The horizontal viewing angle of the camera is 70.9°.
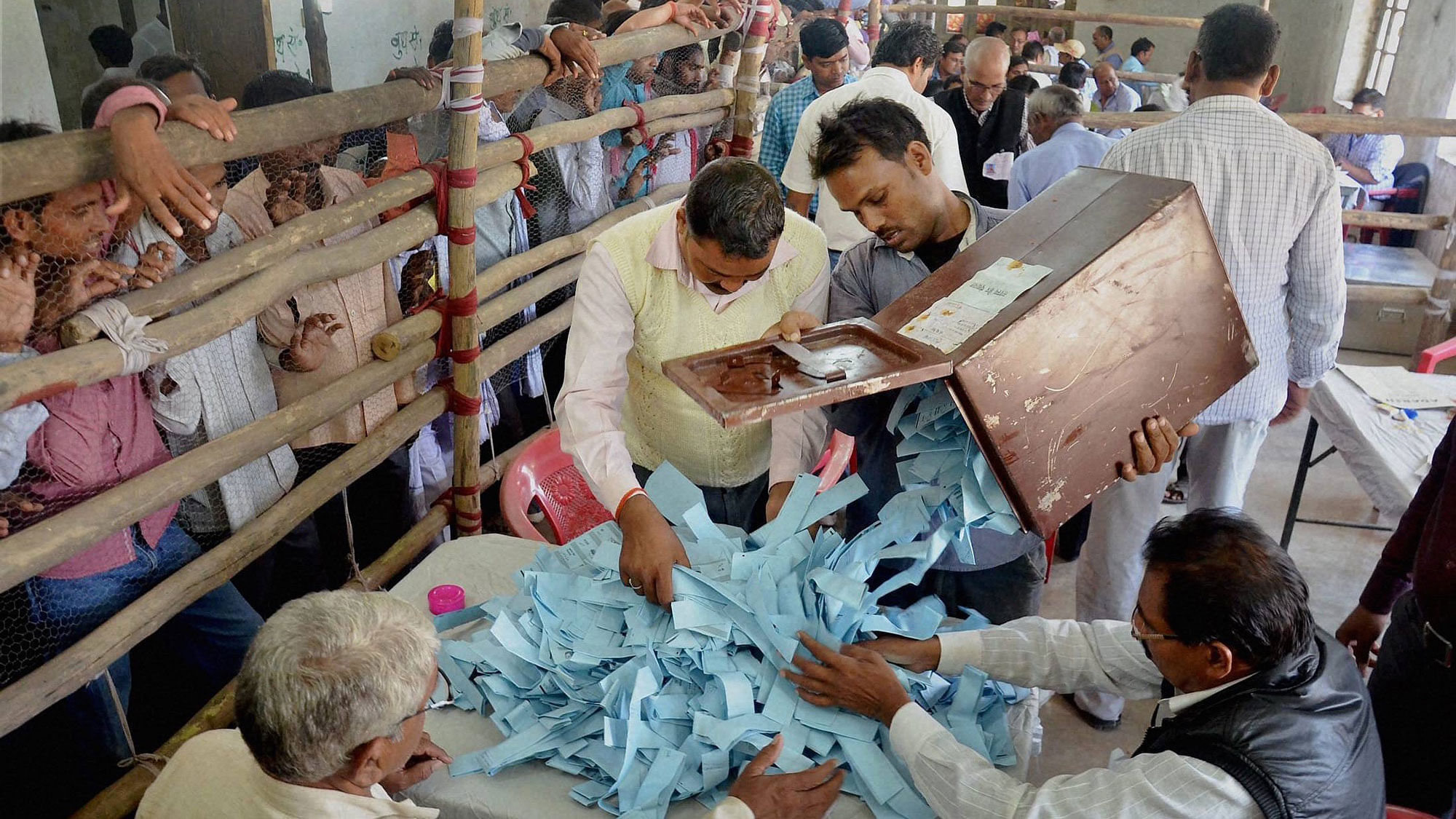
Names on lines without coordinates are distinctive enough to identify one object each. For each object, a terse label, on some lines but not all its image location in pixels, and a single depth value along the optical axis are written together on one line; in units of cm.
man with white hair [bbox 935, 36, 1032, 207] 532
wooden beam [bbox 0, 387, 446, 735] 203
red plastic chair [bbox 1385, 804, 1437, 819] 185
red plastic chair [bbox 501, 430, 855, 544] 305
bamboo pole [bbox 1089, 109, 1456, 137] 521
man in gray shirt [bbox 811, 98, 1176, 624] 209
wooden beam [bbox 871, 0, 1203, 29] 930
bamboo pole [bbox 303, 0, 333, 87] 612
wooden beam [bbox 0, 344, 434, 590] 191
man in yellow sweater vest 209
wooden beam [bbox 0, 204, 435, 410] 181
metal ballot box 159
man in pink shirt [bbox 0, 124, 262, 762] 189
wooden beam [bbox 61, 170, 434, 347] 206
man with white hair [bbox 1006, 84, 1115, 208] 475
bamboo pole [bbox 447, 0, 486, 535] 278
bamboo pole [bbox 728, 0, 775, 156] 485
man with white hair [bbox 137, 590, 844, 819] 142
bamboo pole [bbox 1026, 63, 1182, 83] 971
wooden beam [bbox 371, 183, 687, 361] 296
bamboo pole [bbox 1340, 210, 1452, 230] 625
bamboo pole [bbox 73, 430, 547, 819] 220
